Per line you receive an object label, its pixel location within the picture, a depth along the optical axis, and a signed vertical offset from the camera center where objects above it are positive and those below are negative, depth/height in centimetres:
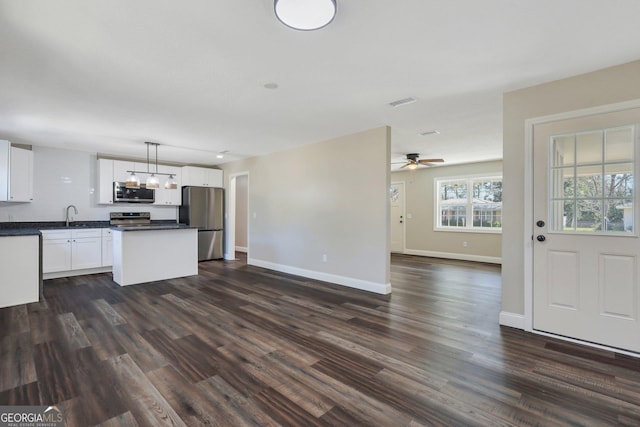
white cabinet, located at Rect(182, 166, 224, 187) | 724 +90
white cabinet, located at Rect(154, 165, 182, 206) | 695 +51
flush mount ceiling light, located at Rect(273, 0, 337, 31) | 166 +116
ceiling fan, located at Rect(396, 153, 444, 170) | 623 +110
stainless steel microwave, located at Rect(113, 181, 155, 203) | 623 +40
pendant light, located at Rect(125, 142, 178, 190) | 517 +53
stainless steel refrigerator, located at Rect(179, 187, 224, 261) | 715 -8
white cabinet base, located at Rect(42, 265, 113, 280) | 536 -113
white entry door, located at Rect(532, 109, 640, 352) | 255 -14
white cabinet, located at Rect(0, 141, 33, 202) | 474 +65
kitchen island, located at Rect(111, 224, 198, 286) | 488 -71
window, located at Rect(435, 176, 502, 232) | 721 +26
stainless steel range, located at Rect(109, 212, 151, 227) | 640 -12
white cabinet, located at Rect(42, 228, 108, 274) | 517 -67
